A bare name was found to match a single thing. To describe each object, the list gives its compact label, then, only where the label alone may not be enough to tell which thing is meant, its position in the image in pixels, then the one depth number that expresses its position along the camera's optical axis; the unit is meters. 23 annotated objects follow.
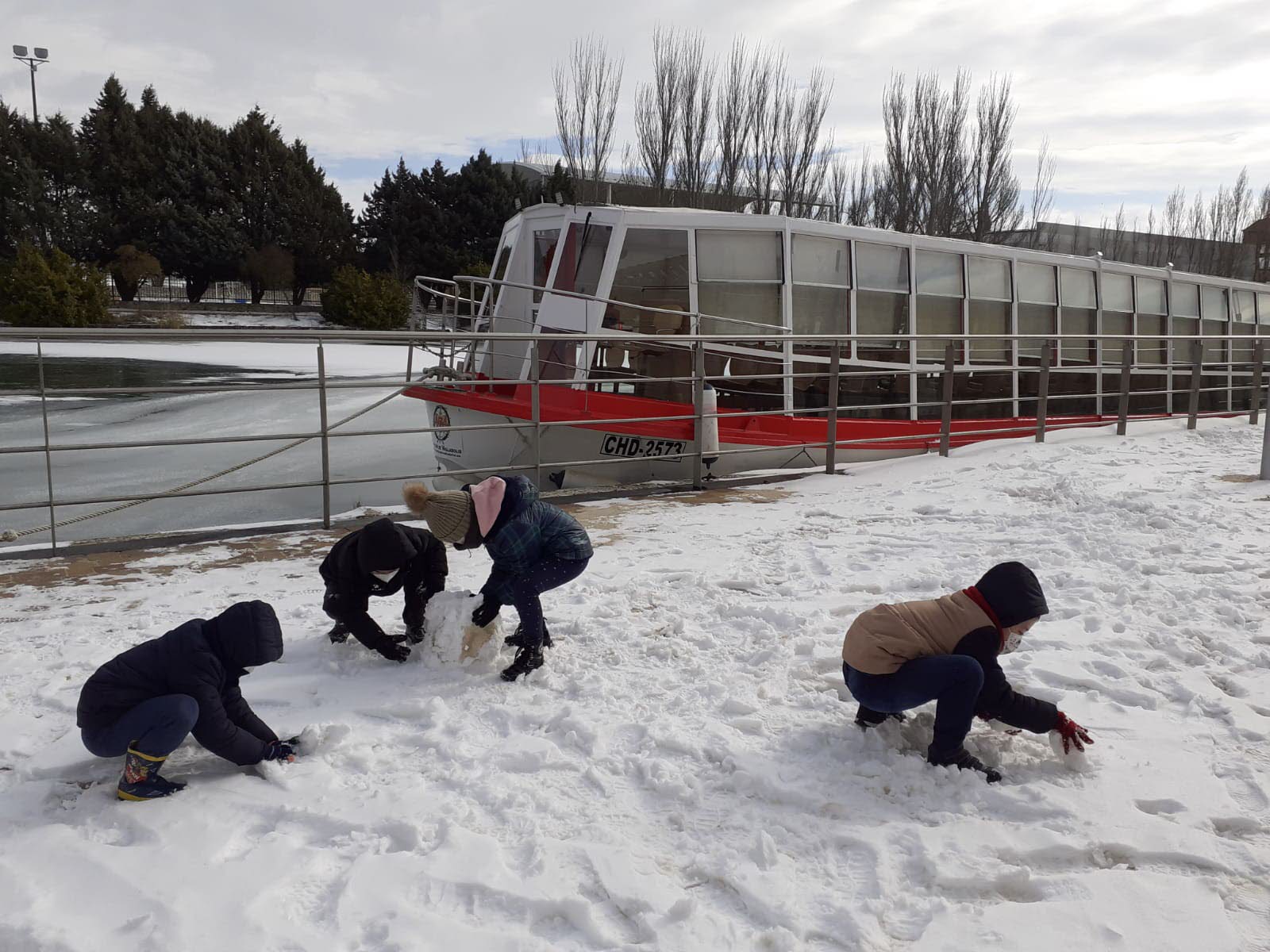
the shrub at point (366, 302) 31.44
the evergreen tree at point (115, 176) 36.56
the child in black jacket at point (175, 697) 2.72
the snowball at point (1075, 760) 2.94
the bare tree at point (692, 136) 32.72
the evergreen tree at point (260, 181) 38.84
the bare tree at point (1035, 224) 37.08
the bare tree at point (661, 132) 32.72
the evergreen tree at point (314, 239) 39.44
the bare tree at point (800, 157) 33.41
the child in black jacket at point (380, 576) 3.70
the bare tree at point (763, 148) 33.12
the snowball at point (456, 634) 3.77
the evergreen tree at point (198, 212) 36.59
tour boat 8.99
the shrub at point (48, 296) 25.67
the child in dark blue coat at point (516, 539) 3.59
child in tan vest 2.91
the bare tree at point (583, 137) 33.59
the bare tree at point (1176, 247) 43.75
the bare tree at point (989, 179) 33.53
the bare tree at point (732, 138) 32.97
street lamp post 42.28
